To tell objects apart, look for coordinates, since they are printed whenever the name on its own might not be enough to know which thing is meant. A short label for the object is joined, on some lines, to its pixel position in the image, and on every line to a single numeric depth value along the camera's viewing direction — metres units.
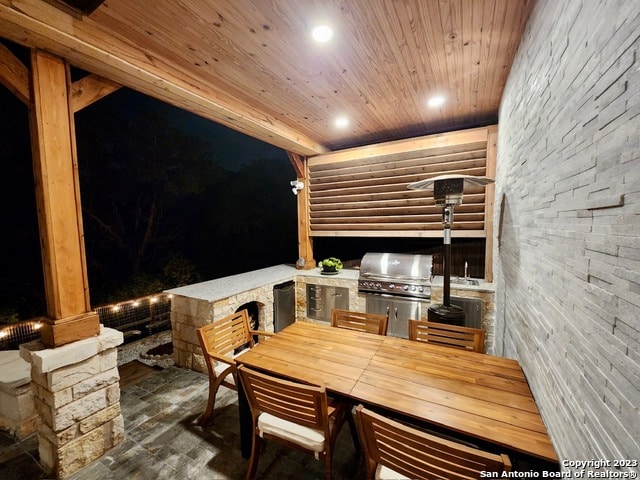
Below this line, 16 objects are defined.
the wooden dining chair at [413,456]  1.06
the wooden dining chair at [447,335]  2.31
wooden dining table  1.32
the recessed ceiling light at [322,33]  1.96
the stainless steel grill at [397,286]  3.97
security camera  5.15
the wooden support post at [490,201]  3.69
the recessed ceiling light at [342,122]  3.79
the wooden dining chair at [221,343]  2.36
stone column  1.94
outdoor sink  3.90
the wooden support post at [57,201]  1.90
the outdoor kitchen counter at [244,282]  3.52
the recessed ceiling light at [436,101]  3.19
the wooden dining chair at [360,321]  2.70
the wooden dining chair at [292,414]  1.54
